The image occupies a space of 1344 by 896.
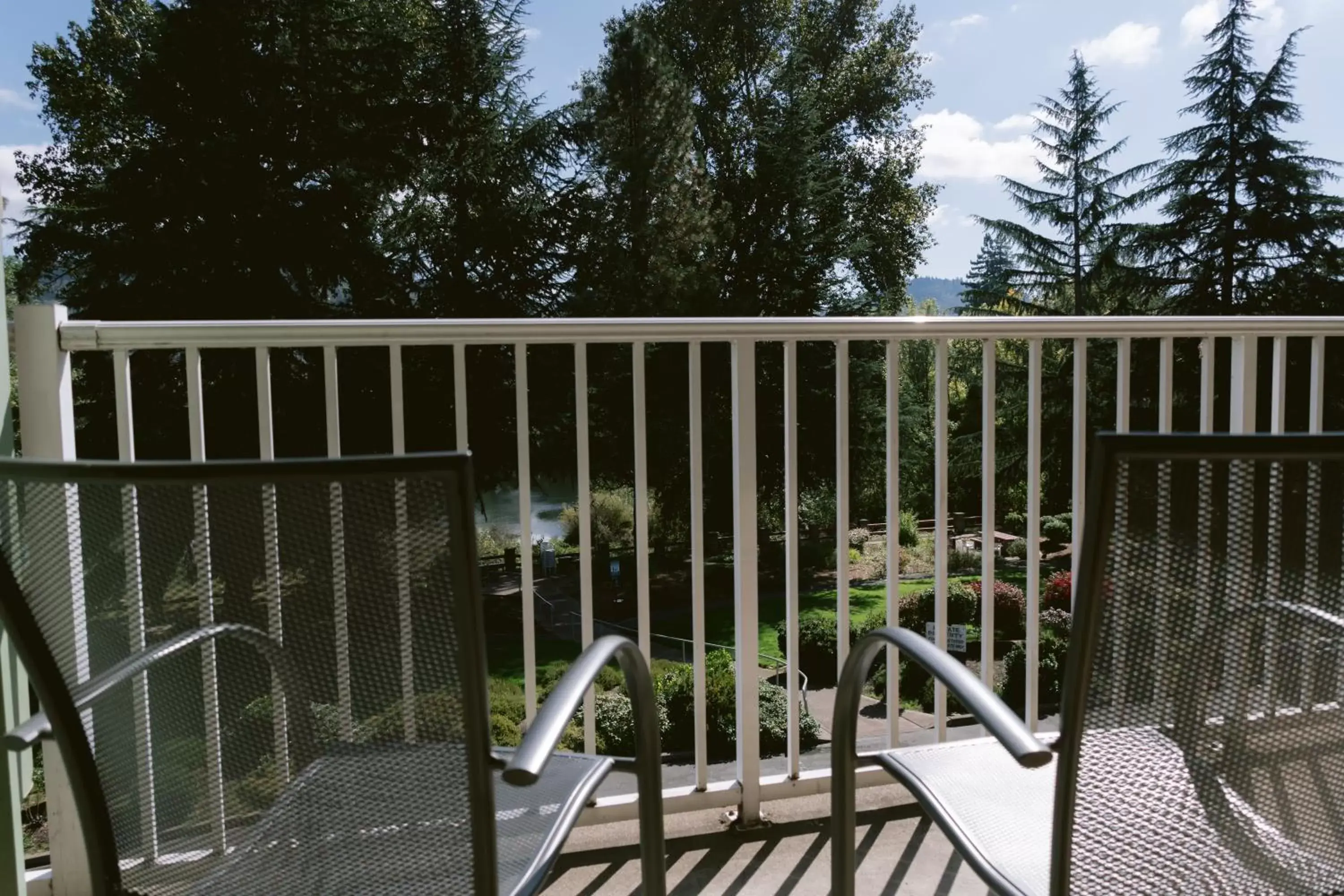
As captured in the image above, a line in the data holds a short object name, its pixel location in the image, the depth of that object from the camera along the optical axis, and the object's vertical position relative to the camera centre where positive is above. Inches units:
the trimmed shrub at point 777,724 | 330.3 -116.3
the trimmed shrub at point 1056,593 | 520.4 -115.7
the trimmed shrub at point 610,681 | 537.3 -158.5
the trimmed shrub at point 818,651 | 532.1 -144.1
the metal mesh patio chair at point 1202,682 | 34.1 -10.9
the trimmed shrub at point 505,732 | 267.4 -103.4
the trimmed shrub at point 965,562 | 871.1 -150.8
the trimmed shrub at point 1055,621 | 526.9 -125.4
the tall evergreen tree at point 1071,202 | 832.3 +167.4
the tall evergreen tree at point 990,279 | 862.5 +111.1
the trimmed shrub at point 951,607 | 572.1 -129.8
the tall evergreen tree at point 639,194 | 667.4 +145.9
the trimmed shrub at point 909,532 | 964.6 -136.5
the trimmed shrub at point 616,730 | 378.9 -129.9
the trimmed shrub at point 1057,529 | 909.8 -128.5
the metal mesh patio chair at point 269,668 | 35.1 -10.0
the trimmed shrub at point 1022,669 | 430.9 -129.1
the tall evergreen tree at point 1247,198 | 754.2 +152.4
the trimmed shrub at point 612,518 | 791.7 -96.8
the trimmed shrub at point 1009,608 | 577.9 -129.9
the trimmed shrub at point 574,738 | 395.1 -153.8
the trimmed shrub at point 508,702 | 374.9 -126.8
